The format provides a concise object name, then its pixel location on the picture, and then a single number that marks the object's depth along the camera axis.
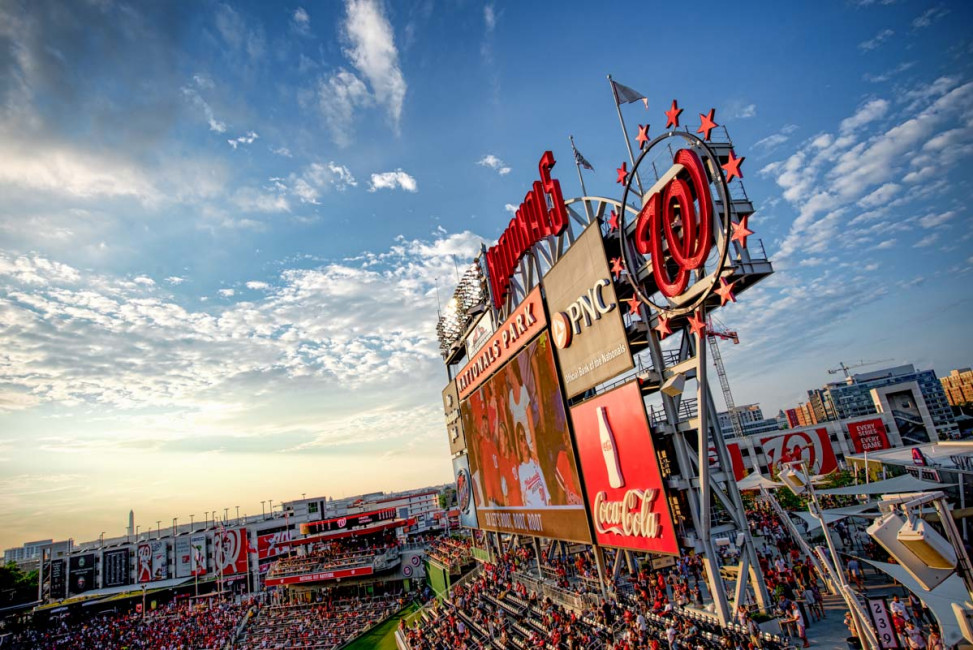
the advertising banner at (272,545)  62.53
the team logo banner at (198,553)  64.06
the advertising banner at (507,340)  21.08
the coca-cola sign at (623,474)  14.14
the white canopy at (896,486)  16.11
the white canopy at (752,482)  21.42
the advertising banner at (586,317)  15.87
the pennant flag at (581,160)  20.92
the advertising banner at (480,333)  28.91
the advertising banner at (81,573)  66.62
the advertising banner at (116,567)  66.88
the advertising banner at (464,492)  33.81
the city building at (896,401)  57.06
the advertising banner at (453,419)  35.28
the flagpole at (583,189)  18.42
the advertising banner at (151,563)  65.62
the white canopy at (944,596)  10.35
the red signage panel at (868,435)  52.81
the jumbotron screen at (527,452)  19.39
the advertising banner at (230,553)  61.47
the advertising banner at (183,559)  65.69
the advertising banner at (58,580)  66.75
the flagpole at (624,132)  14.88
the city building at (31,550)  109.69
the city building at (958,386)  170.38
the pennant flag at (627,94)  17.44
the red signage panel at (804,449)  46.16
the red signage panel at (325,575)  44.25
